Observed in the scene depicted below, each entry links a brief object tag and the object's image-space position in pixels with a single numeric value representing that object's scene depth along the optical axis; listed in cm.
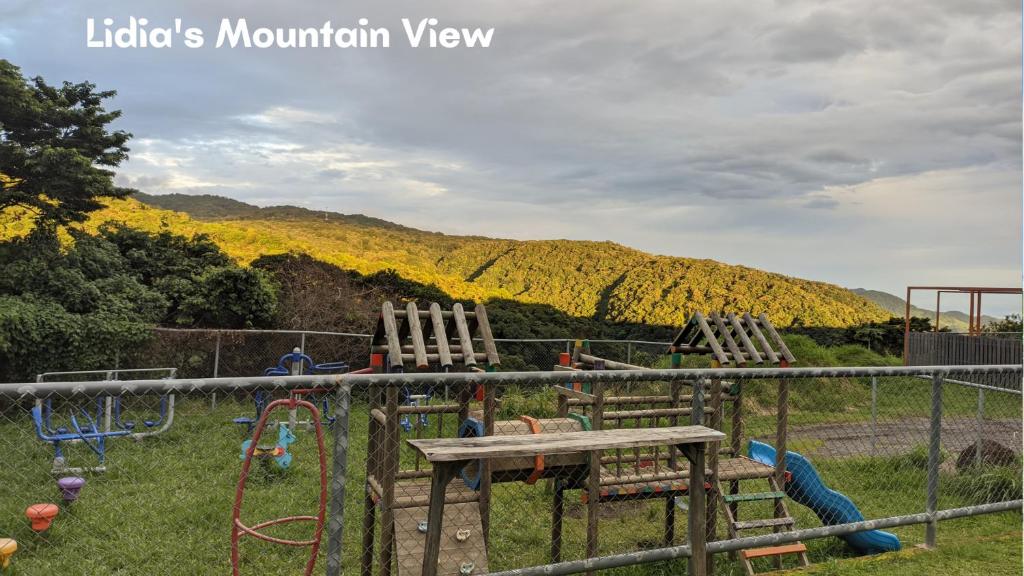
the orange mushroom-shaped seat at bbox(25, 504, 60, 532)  566
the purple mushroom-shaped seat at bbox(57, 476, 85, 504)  654
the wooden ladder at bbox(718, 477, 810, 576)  514
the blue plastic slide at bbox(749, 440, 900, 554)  571
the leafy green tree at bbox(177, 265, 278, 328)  1437
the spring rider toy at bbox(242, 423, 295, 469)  781
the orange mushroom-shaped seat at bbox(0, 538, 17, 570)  503
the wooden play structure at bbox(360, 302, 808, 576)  448
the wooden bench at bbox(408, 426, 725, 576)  359
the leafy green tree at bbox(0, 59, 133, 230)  1351
